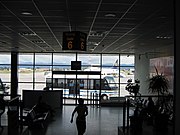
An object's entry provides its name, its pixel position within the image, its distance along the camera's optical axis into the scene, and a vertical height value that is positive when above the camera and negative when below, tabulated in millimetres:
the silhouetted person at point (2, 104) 7543 -1287
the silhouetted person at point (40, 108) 10097 -1899
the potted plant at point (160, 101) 6612 -1163
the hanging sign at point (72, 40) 5561 +908
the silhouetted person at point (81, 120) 5767 -1418
